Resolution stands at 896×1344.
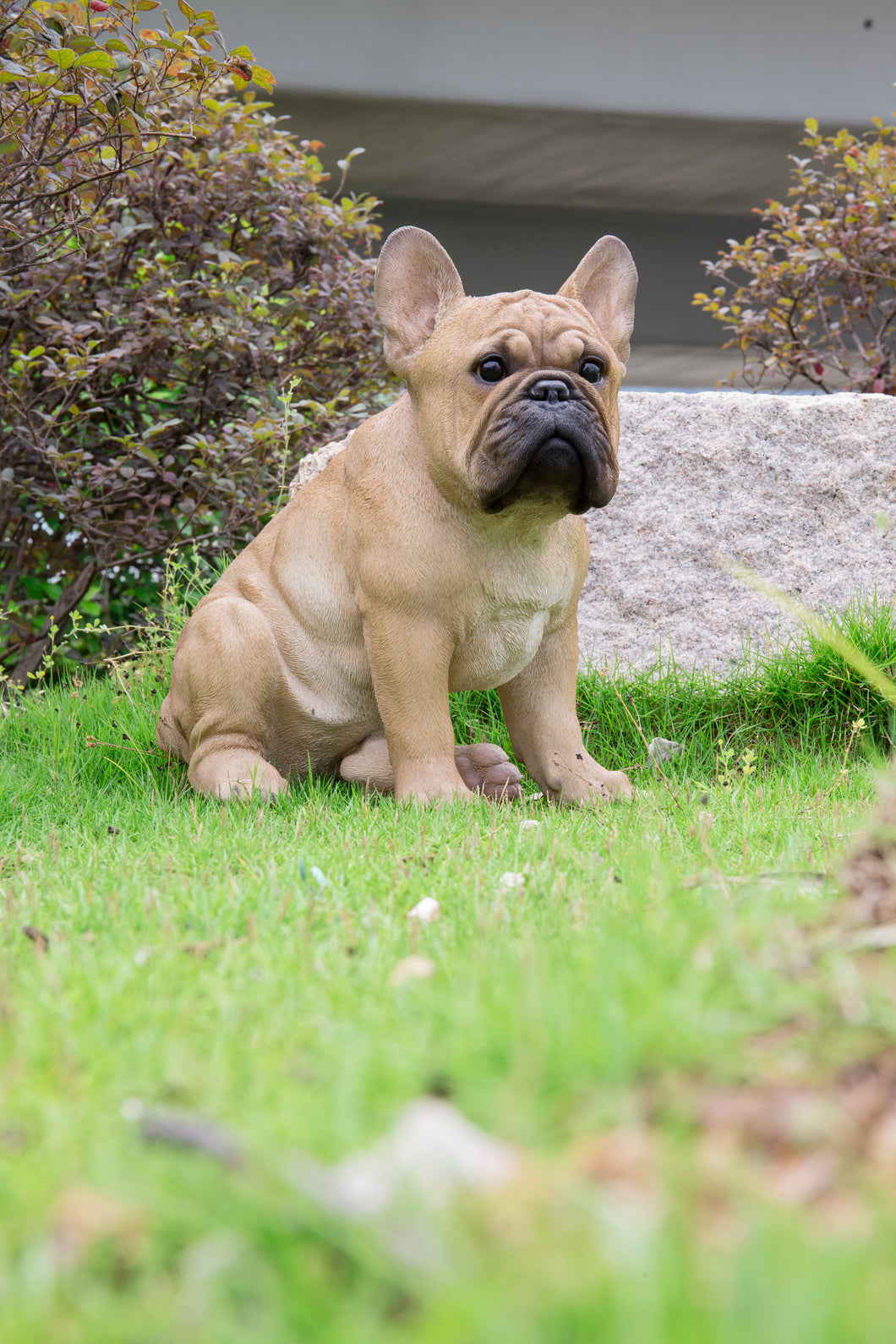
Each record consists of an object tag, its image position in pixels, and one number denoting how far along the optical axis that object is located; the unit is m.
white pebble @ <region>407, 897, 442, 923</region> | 3.91
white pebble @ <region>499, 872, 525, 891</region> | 4.24
